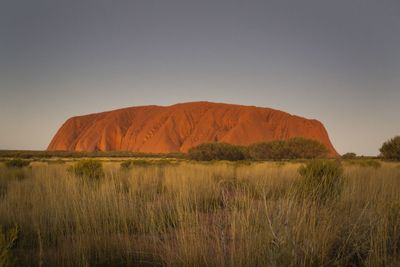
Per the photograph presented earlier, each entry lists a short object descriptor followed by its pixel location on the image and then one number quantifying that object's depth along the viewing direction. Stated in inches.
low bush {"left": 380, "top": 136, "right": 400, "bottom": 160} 1052.3
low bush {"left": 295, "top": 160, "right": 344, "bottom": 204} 296.1
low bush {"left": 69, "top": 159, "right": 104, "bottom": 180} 399.5
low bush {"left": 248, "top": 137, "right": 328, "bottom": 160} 1524.4
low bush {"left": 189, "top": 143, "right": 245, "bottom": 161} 1576.0
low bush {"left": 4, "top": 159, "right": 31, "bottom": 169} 659.7
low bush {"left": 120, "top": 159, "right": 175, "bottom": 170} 776.1
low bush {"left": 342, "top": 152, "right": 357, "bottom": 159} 1860.2
